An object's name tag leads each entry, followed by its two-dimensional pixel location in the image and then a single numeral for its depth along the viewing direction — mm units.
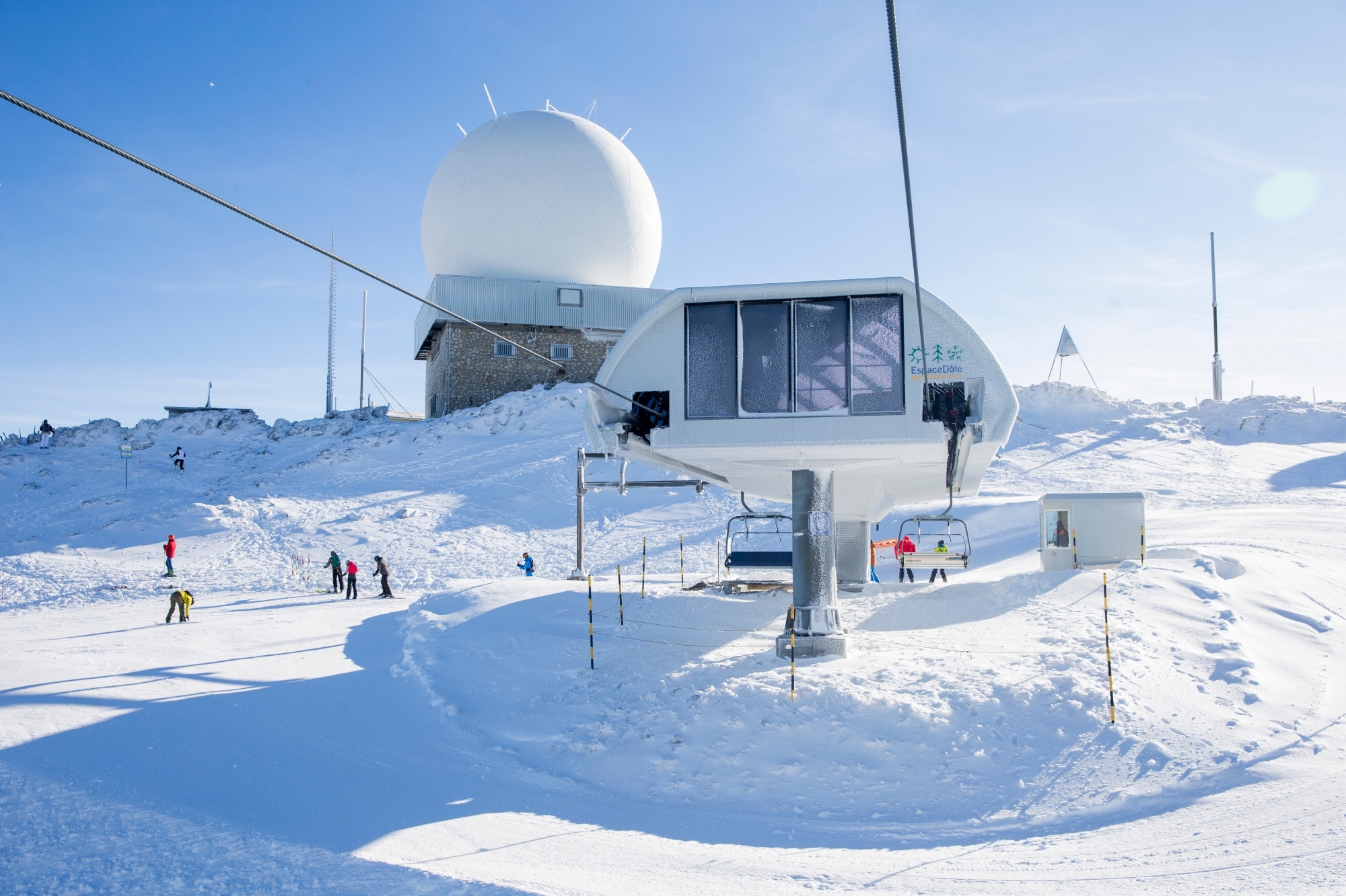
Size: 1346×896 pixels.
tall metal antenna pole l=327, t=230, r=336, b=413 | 56250
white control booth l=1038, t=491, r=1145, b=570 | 17203
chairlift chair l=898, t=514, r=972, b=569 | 17000
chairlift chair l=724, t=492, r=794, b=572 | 15430
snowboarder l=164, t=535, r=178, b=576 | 23316
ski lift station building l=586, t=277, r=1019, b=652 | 11211
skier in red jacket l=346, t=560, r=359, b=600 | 21281
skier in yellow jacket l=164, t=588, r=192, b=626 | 16656
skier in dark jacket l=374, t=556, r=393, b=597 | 21266
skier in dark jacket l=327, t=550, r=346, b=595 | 22641
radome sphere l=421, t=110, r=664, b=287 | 41594
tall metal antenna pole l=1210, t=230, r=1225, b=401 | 43344
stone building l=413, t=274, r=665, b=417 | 40156
